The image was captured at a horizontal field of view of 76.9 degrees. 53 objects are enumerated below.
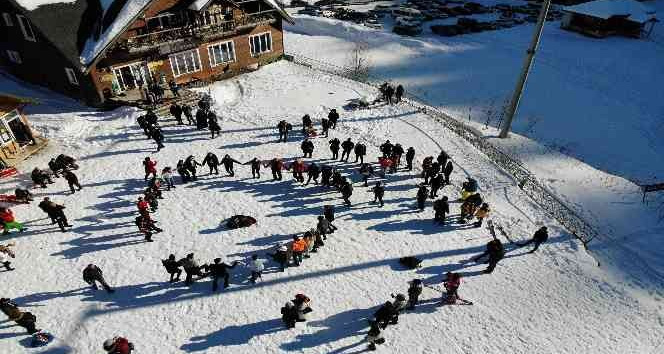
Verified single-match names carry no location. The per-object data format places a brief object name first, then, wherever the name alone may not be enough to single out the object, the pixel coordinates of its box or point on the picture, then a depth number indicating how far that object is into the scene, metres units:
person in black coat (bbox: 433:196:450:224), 17.92
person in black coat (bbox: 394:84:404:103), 28.71
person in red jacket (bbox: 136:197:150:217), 16.58
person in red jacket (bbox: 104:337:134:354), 11.63
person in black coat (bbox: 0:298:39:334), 12.57
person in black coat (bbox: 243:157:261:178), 20.17
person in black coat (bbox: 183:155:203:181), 19.58
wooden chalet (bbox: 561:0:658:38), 45.94
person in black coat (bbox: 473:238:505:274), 15.45
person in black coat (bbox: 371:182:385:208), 18.83
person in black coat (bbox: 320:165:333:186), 19.56
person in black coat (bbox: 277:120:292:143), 23.64
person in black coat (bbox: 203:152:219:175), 20.03
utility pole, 22.66
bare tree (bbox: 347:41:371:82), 35.41
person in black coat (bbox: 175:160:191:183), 19.64
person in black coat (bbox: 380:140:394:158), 21.44
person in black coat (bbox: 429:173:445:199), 19.39
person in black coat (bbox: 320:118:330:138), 24.22
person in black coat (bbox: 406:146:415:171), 21.08
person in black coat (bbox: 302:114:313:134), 24.30
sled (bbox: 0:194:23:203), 17.94
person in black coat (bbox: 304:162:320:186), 19.66
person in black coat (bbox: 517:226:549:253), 16.70
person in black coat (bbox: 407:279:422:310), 13.98
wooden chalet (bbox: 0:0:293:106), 25.08
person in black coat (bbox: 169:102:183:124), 24.28
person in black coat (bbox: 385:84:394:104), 28.72
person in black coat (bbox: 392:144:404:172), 21.28
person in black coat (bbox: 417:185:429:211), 18.58
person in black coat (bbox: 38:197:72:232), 16.31
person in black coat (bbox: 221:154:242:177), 20.17
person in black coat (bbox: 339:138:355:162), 21.47
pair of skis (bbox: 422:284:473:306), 14.92
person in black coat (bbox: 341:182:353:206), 18.55
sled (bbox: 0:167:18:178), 20.06
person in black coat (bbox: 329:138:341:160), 21.92
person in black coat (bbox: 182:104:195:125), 24.22
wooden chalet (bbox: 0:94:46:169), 20.42
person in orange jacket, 15.53
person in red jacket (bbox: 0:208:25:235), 16.53
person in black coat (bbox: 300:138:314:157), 21.62
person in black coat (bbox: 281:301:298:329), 13.23
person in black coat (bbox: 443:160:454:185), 20.34
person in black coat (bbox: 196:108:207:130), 23.64
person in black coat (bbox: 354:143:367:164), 21.23
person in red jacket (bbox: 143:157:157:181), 19.23
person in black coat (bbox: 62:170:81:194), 18.50
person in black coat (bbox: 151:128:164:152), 21.62
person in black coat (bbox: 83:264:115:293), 13.91
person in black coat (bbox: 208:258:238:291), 14.16
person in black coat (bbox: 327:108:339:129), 24.97
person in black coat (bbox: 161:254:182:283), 14.34
